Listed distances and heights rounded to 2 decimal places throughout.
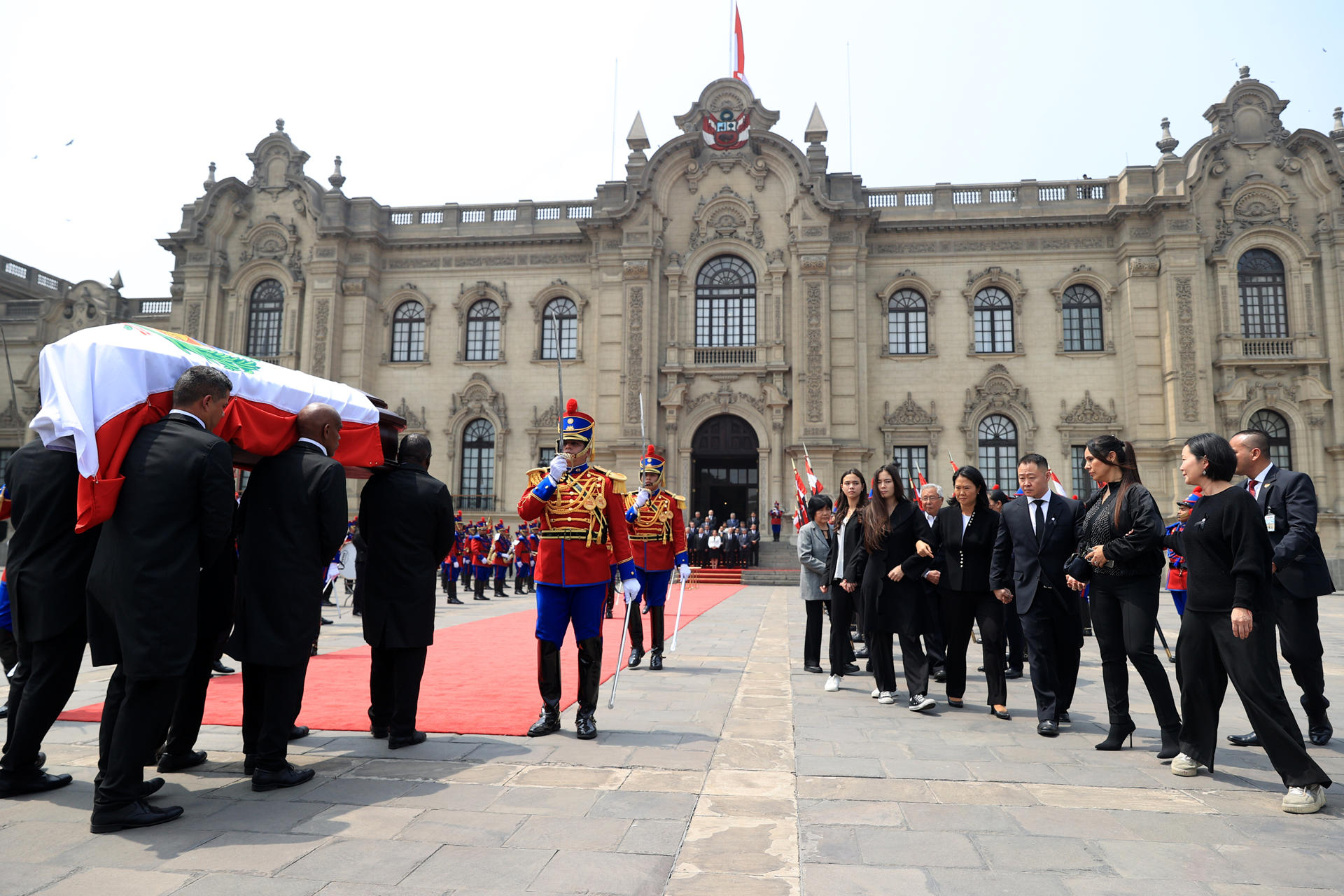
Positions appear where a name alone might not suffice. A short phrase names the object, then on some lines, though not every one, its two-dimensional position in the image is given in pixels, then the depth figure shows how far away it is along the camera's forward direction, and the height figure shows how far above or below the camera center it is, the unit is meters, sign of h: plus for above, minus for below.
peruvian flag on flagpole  31.16 +18.10
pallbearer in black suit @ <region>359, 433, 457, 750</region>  5.44 -0.31
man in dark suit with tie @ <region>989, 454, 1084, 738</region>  6.21 -0.32
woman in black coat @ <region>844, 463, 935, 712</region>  6.94 -0.32
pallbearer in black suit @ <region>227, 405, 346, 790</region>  4.59 -0.25
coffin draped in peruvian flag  4.15 +0.76
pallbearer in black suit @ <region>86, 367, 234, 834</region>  3.97 -0.22
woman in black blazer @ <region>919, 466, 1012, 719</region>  6.79 -0.30
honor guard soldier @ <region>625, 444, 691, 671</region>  9.00 -0.04
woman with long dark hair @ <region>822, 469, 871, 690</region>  7.71 -0.40
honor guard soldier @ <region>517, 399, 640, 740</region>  5.81 -0.17
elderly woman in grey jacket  8.52 -0.37
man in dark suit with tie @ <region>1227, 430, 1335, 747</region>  5.84 -0.27
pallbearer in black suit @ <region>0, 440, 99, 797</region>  4.28 -0.33
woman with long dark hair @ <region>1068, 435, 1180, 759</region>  5.48 -0.30
